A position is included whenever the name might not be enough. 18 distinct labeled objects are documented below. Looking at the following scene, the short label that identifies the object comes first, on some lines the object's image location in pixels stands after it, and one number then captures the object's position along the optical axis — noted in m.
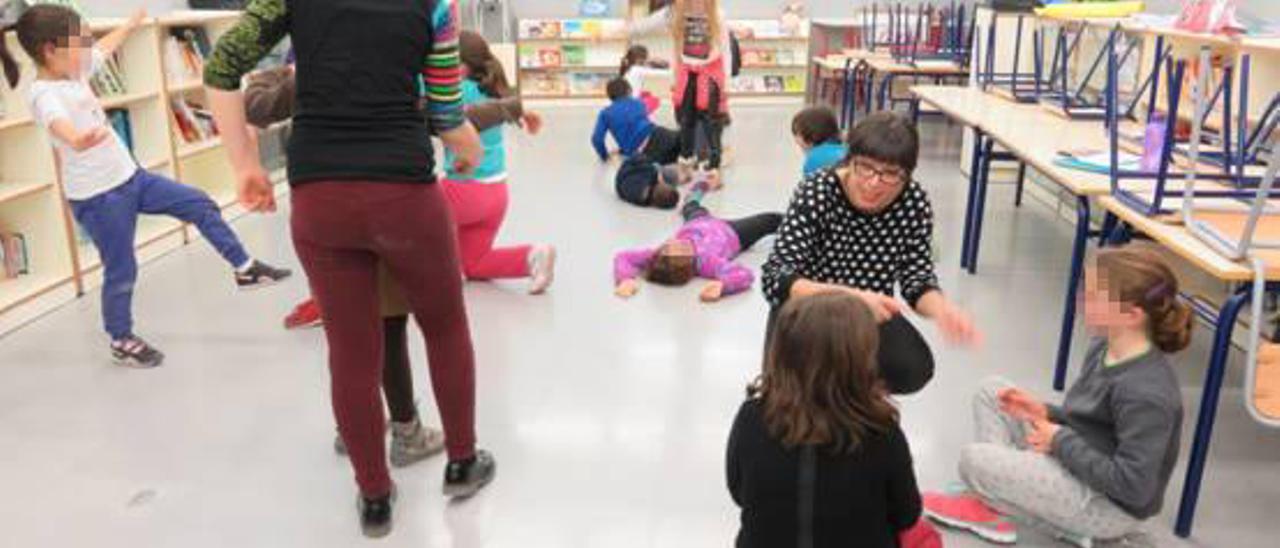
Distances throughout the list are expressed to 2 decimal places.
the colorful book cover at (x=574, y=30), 9.91
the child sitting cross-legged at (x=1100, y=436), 2.04
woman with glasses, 2.04
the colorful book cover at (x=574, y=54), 10.03
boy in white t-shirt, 3.20
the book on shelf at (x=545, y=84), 10.05
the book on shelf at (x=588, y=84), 10.04
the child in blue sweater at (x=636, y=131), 6.26
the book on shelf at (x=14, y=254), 4.04
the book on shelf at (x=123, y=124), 4.63
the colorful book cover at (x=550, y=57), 10.02
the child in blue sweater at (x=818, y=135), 3.85
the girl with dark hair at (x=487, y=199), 3.70
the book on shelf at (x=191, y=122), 5.15
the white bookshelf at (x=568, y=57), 9.93
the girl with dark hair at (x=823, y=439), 1.40
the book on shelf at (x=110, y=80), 4.48
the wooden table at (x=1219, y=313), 2.15
